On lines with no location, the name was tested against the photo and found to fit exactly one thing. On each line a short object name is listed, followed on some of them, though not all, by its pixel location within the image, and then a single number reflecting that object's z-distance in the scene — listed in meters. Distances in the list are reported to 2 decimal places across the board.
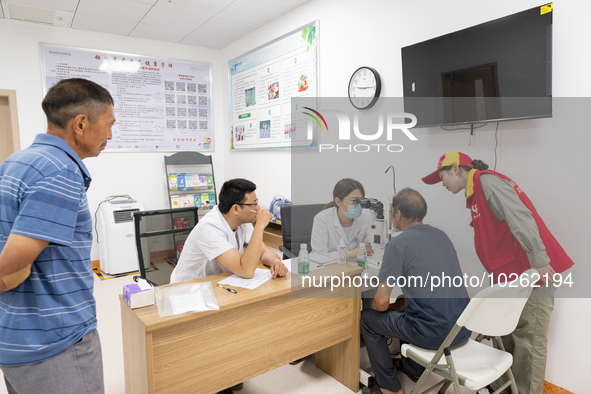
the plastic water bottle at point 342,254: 2.38
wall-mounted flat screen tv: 1.89
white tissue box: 1.64
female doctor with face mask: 2.40
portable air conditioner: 4.21
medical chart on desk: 1.95
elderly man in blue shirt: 1.00
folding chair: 1.62
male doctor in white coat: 2.00
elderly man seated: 1.85
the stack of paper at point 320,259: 2.40
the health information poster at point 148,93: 4.35
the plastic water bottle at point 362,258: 2.37
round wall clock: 2.92
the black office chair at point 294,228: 3.07
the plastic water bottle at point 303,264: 2.15
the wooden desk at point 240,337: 1.63
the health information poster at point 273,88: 3.66
